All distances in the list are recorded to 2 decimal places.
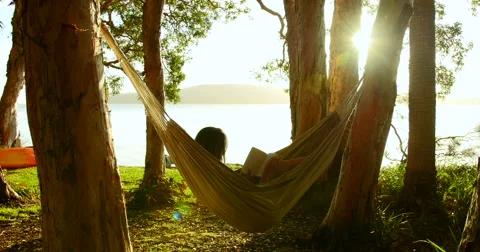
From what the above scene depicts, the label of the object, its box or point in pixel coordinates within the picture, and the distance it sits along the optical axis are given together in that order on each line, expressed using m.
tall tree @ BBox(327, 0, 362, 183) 4.08
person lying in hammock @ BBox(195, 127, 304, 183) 3.09
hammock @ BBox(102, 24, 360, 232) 2.32
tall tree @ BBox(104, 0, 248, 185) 6.67
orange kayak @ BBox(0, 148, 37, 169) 5.88
